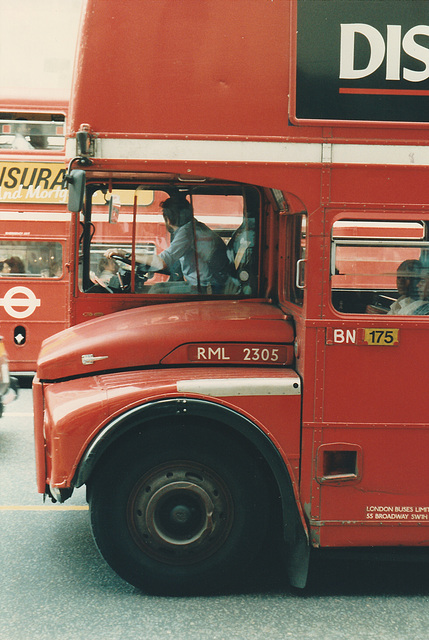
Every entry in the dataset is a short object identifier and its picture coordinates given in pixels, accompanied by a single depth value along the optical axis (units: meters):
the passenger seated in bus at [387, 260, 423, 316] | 3.77
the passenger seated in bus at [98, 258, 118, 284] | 4.69
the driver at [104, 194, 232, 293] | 4.62
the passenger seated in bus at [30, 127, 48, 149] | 9.68
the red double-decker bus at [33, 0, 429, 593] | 3.66
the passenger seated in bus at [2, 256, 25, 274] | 9.83
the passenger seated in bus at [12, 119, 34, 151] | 9.64
